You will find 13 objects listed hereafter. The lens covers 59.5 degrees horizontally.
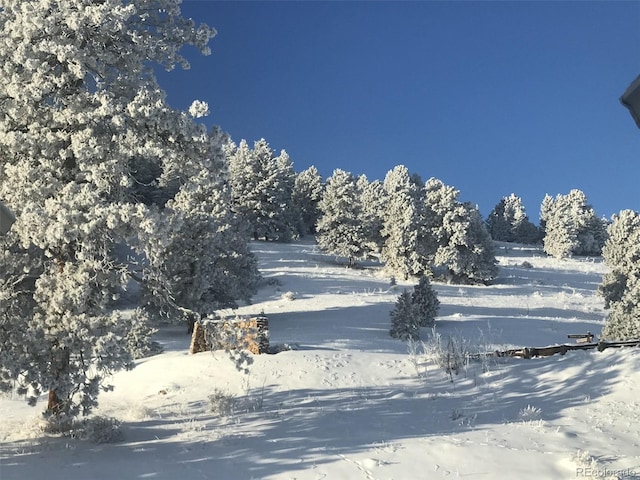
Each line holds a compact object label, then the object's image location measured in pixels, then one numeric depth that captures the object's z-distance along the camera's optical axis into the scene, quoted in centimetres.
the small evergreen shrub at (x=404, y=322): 2351
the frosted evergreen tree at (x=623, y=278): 2639
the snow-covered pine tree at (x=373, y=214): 5491
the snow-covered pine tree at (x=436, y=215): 5075
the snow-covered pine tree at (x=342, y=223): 5231
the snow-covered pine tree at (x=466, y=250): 4800
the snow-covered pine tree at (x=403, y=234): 4838
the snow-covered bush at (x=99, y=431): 879
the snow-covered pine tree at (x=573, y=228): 6769
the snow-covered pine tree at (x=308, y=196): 7450
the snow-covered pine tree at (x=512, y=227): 9325
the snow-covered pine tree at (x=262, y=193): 5894
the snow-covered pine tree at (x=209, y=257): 2631
